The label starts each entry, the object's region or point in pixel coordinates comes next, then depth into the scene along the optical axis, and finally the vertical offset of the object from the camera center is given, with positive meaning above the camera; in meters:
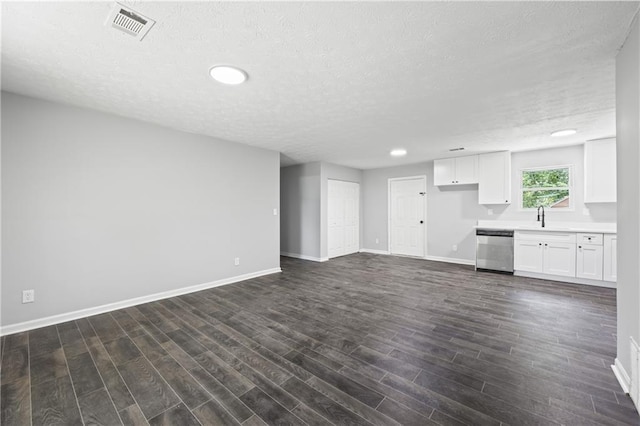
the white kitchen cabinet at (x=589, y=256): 4.09 -0.74
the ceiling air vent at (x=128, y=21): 1.52 +1.19
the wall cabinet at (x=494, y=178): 5.15 +0.67
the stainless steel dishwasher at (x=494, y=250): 4.93 -0.77
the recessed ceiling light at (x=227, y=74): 2.13 +1.19
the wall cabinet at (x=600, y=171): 4.20 +0.66
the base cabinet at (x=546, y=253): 4.34 -0.75
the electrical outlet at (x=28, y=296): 2.68 -0.87
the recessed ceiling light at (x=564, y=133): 3.83 +1.18
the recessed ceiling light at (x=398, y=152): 5.07 +1.20
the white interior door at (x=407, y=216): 6.68 -0.13
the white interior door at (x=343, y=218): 6.66 -0.16
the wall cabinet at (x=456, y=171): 5.52 +0.90
